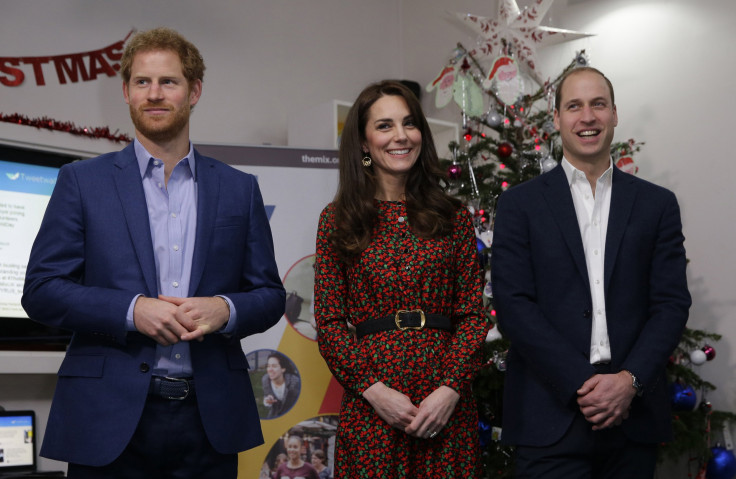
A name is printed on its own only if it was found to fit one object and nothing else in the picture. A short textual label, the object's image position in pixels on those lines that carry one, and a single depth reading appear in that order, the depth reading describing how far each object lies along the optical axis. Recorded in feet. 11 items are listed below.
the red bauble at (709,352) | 12.65
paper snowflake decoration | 14.99
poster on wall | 11.32
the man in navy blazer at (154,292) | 5.83
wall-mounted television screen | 11.61
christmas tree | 12.21
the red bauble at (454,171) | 12.75
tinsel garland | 12.62
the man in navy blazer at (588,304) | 7.00
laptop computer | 11.22
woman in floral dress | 7.11
